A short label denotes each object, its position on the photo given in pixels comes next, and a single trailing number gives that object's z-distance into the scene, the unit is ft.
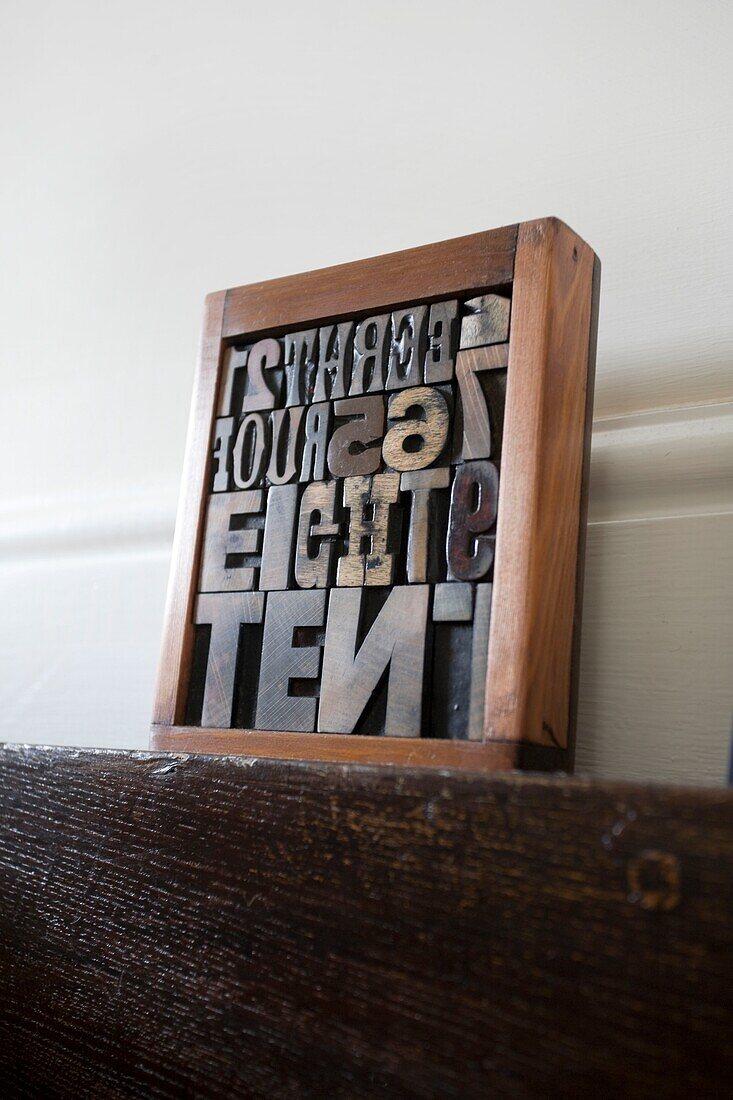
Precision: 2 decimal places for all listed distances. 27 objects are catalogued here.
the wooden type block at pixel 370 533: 1.33
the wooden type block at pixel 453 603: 1.22
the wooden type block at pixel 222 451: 1.55
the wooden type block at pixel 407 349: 1.39
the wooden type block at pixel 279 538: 1.42
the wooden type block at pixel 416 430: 1.33
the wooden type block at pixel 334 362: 1.47
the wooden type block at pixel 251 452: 1.52
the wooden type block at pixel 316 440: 1.45
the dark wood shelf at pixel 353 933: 0.76
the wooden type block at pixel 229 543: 1.47
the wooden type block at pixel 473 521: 1.23
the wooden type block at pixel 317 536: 1.38
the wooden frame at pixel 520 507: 1.15
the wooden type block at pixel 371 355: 1.44
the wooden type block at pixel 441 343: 1.36
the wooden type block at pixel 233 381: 1.60
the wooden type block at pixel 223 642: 1.41
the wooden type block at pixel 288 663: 1.33
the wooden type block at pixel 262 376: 1.56
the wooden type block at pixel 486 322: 1.32
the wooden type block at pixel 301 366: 1.52
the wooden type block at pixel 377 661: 1.24
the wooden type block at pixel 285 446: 1.48
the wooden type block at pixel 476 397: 1.28
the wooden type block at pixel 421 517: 1.28
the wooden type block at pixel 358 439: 1.39
